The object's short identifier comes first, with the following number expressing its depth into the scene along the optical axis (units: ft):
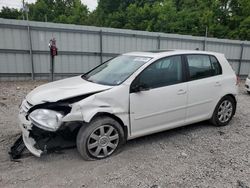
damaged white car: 9.60
